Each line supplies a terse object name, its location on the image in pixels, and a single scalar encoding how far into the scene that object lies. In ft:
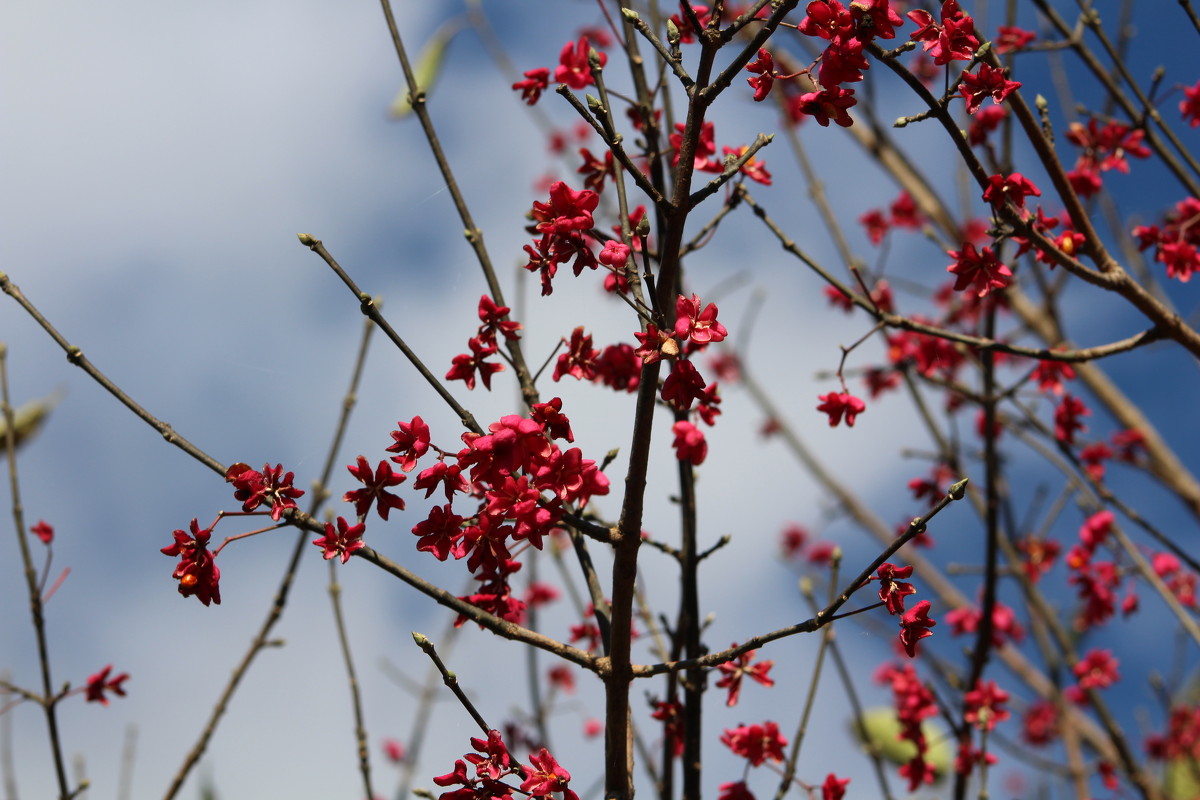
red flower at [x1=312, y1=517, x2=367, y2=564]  5.72
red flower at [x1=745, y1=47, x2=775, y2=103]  6.38
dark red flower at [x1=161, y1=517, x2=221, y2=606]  5.74
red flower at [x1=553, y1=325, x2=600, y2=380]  7.11
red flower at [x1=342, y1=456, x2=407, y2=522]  5.96
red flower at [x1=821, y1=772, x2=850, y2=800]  7.95
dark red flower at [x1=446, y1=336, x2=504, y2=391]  6.97
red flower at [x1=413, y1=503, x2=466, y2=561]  5.75
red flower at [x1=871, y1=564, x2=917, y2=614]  5.67
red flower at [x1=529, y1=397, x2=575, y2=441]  5.64
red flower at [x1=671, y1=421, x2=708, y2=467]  6.11
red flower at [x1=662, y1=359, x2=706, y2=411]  5.56
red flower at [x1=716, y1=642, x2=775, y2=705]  7.31
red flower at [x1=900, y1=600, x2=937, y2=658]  5.68
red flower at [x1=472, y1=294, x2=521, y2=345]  7.02
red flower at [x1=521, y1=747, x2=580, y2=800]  5.61
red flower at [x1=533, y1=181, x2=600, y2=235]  5.80
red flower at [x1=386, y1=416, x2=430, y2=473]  5.98
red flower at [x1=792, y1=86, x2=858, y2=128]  5.85
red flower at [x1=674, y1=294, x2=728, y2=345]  5.53
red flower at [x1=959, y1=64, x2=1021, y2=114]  6.84
